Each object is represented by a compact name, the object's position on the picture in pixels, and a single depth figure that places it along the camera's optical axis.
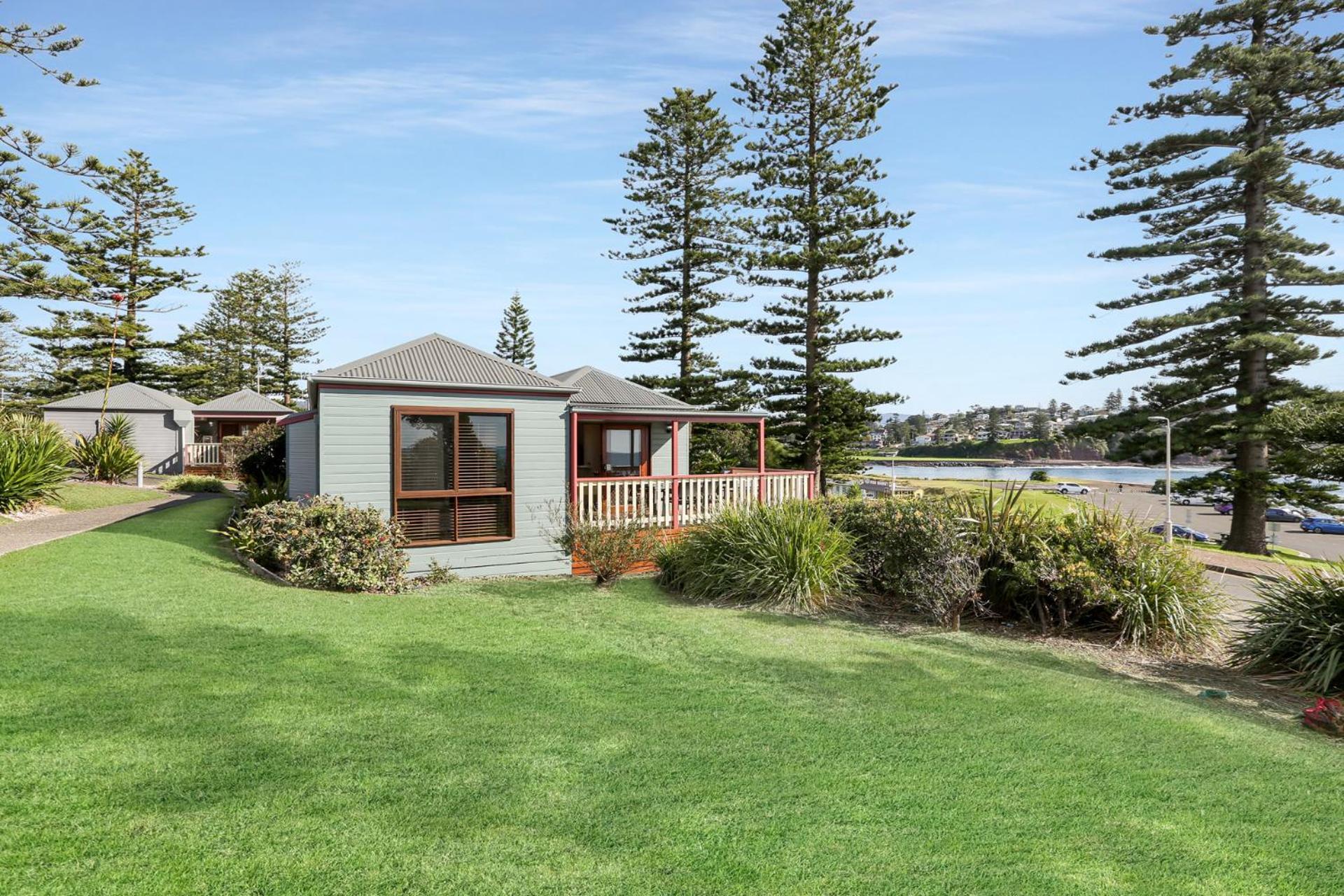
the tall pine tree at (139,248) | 33.06
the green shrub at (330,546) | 9.27
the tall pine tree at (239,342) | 40.78
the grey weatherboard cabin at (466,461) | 10.20
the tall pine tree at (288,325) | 41.19
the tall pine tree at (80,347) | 31.89
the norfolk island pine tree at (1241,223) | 20.48
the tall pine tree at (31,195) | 12.05
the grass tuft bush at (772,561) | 8.90
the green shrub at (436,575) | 10.45
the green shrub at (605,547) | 9.95
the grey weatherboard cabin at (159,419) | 26.45
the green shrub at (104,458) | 21.52
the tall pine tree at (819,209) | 23.36
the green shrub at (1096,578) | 7.54
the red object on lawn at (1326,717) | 5.18
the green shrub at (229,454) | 24.25
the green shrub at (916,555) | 8.02
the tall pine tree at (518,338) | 47.50
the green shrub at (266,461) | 15.84
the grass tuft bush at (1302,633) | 6.20
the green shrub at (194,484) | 20.50
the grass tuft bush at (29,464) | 13.20
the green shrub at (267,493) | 12.38
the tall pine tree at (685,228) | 26.09
